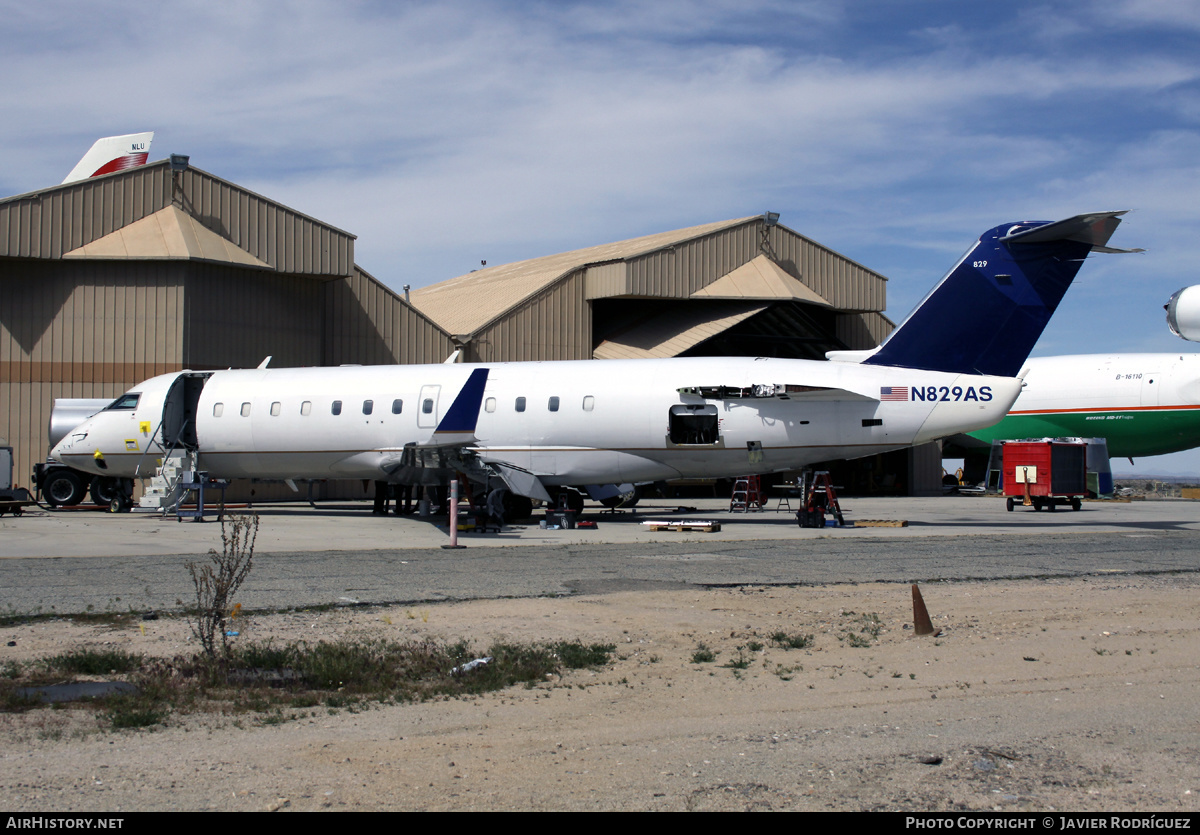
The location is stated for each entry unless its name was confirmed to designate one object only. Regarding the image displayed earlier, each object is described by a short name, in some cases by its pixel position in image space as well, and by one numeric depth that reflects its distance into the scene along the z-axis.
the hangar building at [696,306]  38.62
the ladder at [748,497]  30.55
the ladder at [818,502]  23.94
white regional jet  22.89
